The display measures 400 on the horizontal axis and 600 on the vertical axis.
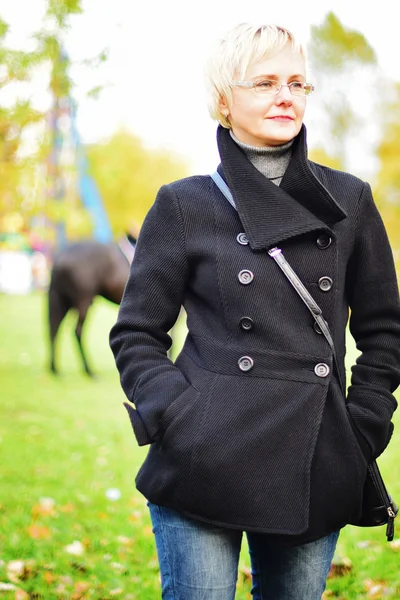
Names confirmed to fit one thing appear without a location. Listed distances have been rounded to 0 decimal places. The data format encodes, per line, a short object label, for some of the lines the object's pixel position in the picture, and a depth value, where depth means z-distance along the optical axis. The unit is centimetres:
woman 201
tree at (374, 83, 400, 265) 1024
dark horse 1088
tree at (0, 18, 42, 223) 839
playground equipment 951
